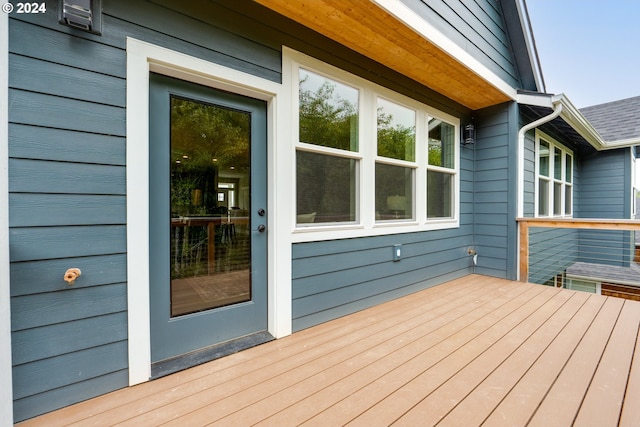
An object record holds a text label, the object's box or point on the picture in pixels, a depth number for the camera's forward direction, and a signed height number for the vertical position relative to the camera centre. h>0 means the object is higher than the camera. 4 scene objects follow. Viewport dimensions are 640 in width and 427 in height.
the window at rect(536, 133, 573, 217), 4.78 +0.69
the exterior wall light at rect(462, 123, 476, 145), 3.98 +1.14
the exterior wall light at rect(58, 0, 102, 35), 1.36 +1.01
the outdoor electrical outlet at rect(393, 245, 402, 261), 3.04 -0.43
